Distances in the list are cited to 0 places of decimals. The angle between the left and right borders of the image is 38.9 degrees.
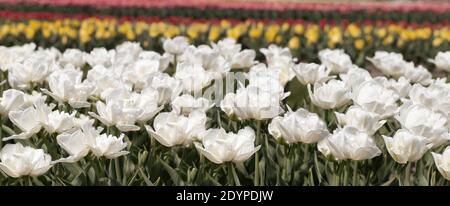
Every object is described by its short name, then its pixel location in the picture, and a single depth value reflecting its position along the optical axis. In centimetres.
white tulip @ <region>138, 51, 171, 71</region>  391
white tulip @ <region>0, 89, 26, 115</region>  266
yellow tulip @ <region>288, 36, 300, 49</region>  833
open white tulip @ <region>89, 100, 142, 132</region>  241
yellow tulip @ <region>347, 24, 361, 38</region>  890
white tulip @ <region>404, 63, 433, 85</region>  385
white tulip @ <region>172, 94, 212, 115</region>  268
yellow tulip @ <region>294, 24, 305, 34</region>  920
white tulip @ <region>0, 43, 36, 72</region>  399
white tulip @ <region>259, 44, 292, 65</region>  418
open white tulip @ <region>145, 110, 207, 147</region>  231
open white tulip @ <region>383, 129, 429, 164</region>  220
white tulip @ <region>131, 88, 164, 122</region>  251
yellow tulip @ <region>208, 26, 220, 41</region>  861
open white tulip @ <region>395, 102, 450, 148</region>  231
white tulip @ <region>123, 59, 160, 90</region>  336
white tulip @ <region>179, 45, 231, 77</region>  370
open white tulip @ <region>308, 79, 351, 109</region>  268
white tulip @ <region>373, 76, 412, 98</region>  327
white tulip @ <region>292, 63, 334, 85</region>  326
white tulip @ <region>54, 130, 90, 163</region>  221
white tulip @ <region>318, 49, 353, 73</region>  389
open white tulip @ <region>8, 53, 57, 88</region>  327
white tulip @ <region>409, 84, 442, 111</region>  281
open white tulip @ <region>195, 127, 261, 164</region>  217
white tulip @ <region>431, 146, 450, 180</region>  218
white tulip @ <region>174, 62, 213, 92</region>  309
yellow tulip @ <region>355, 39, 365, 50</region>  841
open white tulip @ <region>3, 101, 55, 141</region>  238
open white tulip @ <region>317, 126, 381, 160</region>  216
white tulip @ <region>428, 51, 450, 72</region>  401
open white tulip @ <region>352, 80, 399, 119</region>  257
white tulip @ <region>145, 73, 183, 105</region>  283
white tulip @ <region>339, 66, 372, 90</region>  312
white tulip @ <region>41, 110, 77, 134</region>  243
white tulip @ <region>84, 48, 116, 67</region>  399
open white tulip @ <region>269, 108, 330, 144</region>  229
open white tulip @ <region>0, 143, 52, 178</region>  213
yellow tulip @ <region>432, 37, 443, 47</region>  873
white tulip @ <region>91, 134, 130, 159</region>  221
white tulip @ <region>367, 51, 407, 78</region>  396
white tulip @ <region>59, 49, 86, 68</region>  418
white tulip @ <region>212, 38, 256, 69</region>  400
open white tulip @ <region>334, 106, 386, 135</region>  241
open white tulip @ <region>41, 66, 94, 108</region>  279
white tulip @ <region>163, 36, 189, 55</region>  453
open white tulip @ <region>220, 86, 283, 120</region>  250
